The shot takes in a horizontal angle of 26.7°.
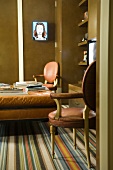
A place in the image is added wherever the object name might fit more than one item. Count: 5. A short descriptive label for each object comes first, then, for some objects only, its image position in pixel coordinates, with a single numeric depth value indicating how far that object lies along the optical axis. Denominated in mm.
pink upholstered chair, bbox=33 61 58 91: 5361
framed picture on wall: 6082
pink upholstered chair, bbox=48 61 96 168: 2059
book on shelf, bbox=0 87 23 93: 3220
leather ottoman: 2986
